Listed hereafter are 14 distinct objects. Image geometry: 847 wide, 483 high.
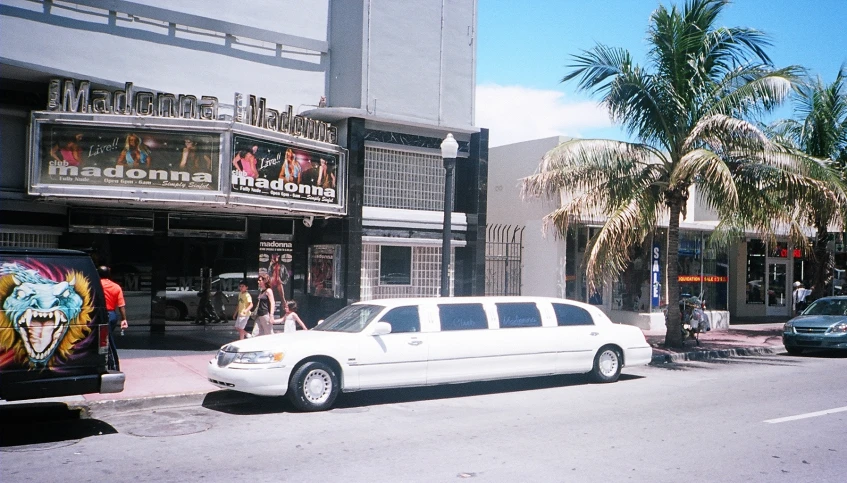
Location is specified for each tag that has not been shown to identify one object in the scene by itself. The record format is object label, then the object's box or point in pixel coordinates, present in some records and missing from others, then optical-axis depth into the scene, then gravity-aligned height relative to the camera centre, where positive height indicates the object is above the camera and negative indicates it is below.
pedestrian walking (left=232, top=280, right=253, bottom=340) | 14.23 -0.99
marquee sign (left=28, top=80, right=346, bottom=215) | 13.25 +2.01
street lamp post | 13.90 +1.39
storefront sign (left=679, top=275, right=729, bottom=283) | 24.23 -0.26
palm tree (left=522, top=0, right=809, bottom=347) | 15.93 +2.89
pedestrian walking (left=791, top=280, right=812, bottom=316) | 23.39 -0.75
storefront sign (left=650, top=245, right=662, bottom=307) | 21.91 -0.38
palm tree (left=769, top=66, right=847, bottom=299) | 21.44 +4.08
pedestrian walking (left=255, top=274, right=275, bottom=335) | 14.06 -0.88
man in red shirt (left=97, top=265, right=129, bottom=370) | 12.06 -0.72
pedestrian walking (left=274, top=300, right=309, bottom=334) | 13.55 -1.07
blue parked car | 17.23 -1.32
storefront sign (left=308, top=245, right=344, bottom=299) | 17.17 -0.24
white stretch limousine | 10.16 -1.28
